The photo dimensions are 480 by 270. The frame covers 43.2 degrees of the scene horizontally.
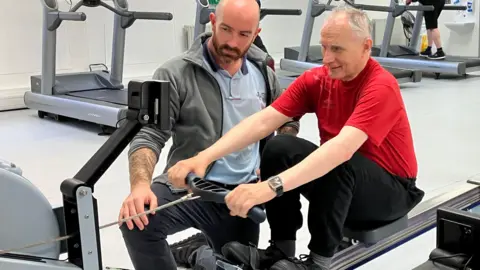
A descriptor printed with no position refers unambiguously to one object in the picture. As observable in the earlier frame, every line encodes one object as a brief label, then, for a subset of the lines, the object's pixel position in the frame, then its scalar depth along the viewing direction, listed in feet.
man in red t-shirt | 6.11
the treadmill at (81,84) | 17.12
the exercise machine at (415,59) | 26.14
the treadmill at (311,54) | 25.12
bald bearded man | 6.50
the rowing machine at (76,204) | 4.88
